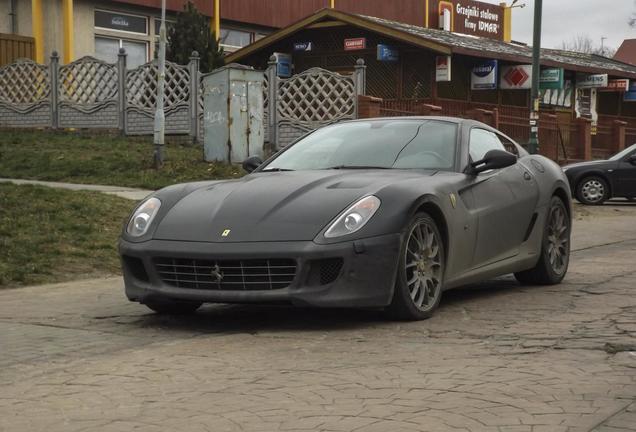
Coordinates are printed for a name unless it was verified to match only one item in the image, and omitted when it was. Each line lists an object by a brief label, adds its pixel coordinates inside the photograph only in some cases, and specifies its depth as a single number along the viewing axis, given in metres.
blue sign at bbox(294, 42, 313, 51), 33.03
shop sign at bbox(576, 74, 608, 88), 37.47
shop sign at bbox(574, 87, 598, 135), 39.03
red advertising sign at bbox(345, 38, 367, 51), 31.44
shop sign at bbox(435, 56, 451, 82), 30.09
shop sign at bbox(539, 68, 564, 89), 34.12
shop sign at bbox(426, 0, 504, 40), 44.38
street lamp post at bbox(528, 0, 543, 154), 24.12
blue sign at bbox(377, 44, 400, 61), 30.41
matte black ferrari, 6.18
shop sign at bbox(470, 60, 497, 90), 32.09
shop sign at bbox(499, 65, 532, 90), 32.88
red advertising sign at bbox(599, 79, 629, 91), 39.12
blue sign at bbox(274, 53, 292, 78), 33.47
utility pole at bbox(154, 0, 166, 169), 17.89
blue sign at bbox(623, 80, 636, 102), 41.75
